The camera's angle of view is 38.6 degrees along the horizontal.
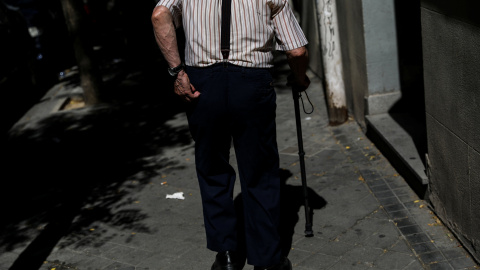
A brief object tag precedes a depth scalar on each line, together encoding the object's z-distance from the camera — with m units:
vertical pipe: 7.92
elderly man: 4.00
